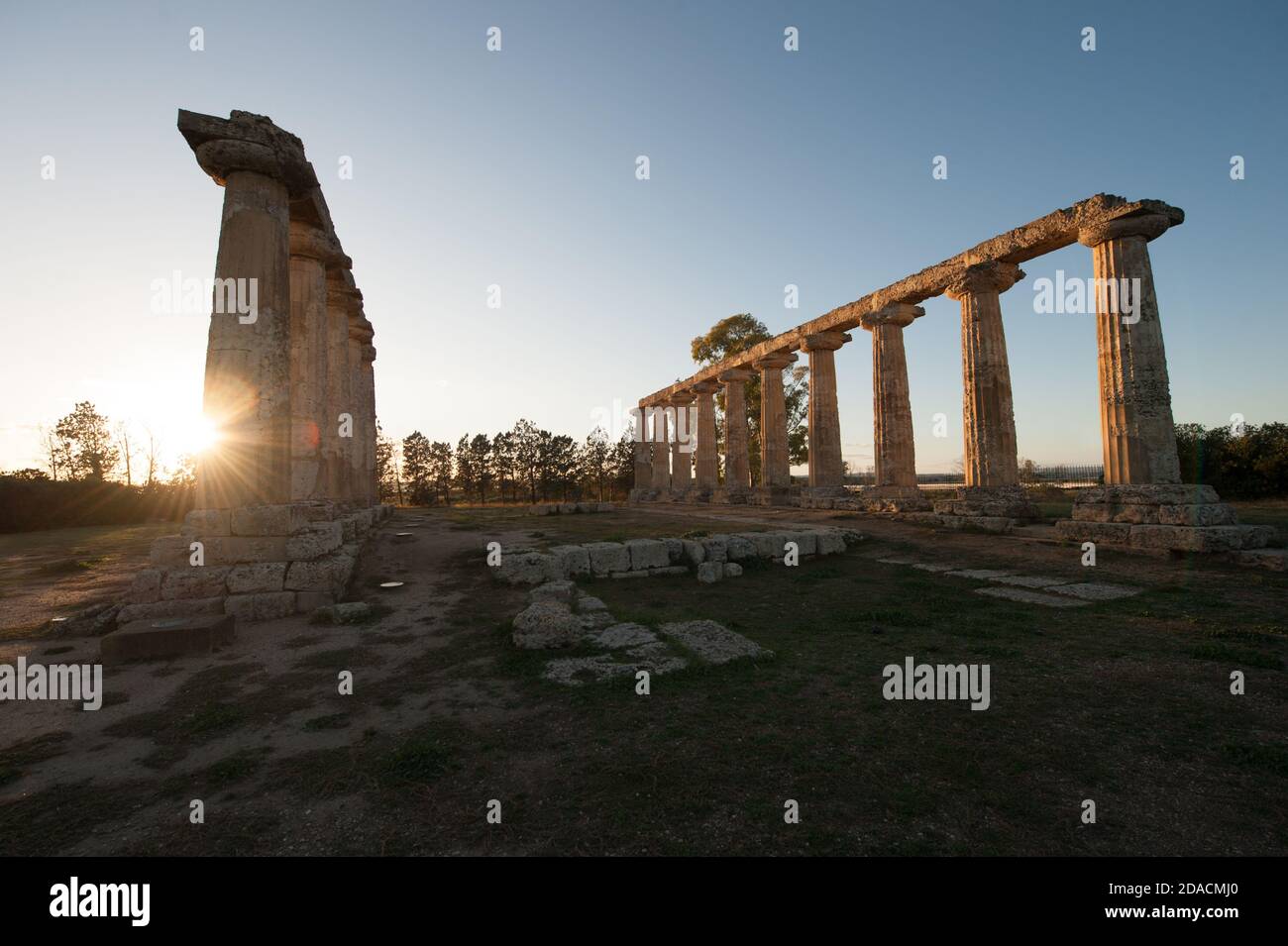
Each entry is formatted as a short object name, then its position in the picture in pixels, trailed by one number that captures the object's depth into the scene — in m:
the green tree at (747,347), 38.31
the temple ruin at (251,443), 7.87
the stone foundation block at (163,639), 6.01
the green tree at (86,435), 46.65
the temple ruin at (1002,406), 11.50
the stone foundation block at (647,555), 10.69
